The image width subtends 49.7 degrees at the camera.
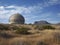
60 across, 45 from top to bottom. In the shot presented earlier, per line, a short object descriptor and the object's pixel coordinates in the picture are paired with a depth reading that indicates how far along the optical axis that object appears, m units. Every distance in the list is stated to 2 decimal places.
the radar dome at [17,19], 50.91
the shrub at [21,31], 12.04
